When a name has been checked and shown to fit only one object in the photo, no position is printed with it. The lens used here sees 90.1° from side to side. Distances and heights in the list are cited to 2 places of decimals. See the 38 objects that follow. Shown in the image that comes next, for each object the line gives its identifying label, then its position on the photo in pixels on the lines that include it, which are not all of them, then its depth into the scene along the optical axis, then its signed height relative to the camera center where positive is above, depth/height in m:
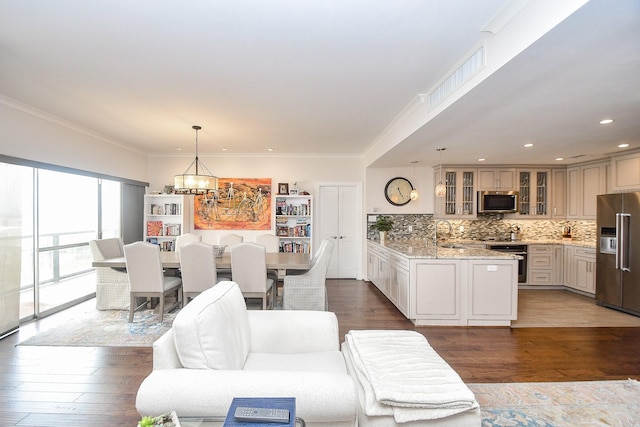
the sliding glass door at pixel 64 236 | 4.21 -0.35
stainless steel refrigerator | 4.25 -0.53
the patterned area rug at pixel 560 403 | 2.09 -1.34
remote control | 1.05 -0.68
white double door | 6.49 -0.22
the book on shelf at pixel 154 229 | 6.06 -0.32
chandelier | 4.09 +0.38
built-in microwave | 5.87 +0.23
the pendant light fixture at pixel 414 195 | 5.46 +0.32
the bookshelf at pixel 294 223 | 6.25 -0.20
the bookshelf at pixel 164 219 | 6.07 -0.13
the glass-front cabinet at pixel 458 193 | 6.04 +0.39
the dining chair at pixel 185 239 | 5.32 -0.44
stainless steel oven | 5.62 -0.66
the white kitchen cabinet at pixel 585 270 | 5.08 -0.91
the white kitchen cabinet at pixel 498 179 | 5.97 +0.65
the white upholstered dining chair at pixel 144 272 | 3.72 -0.71
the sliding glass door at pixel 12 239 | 3.45 -0.31
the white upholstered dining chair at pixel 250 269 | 3.72 -0.67
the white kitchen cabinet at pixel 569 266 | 5.44 -0.90
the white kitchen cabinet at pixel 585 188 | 5.20 +0.45
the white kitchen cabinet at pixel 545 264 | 5.64 -0.88
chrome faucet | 6.29 -0.19
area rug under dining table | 3.29 -1.34
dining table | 3.90 -0.62
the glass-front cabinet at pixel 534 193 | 5.97 +0.39
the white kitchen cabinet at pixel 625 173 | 4.46 +0.61
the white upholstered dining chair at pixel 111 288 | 4.32 -1.03
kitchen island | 3.82 -0.91
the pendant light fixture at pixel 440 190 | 5.00 +0.37
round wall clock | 6.35 +0.45
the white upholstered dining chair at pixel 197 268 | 3.73 -0.66
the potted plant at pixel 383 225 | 5.61 -0.21
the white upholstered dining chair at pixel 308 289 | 3.99 -0.95
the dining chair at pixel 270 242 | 5.38 -0.49
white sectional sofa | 1.31 -0.73
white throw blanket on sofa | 1.42 -0.81
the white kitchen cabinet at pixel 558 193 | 5.91 +0.38
